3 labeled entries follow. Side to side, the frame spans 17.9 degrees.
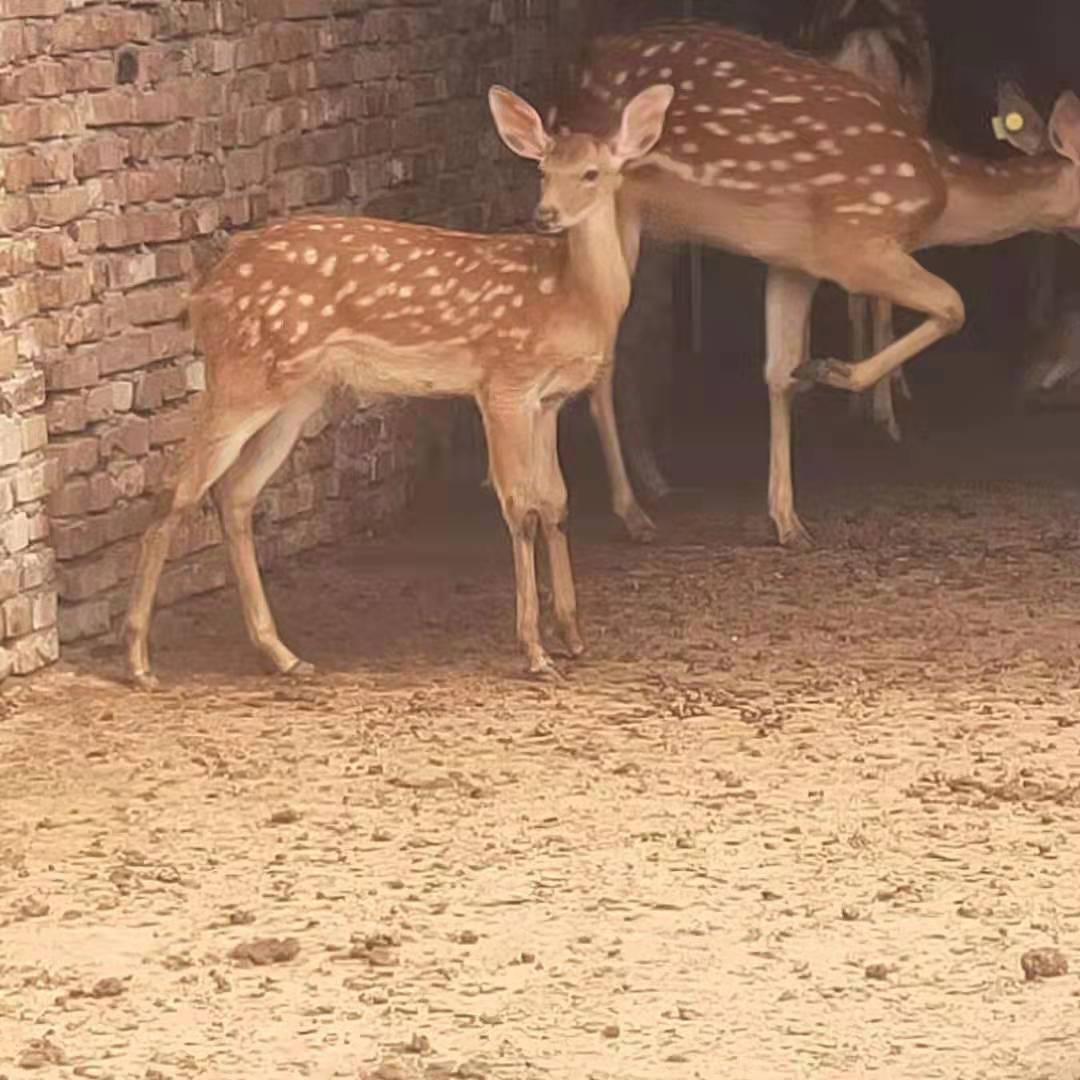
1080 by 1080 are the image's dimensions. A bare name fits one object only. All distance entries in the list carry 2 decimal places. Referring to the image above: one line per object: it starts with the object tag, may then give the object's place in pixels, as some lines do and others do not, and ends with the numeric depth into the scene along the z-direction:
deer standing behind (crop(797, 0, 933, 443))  9.68
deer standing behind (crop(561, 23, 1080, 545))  7.91
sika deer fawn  6.84
